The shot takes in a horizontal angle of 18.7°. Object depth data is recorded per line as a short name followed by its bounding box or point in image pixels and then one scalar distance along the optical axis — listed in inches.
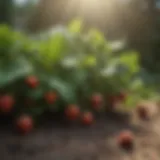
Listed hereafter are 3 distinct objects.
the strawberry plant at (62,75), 38.8
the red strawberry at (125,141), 38.7
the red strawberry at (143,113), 47.6
